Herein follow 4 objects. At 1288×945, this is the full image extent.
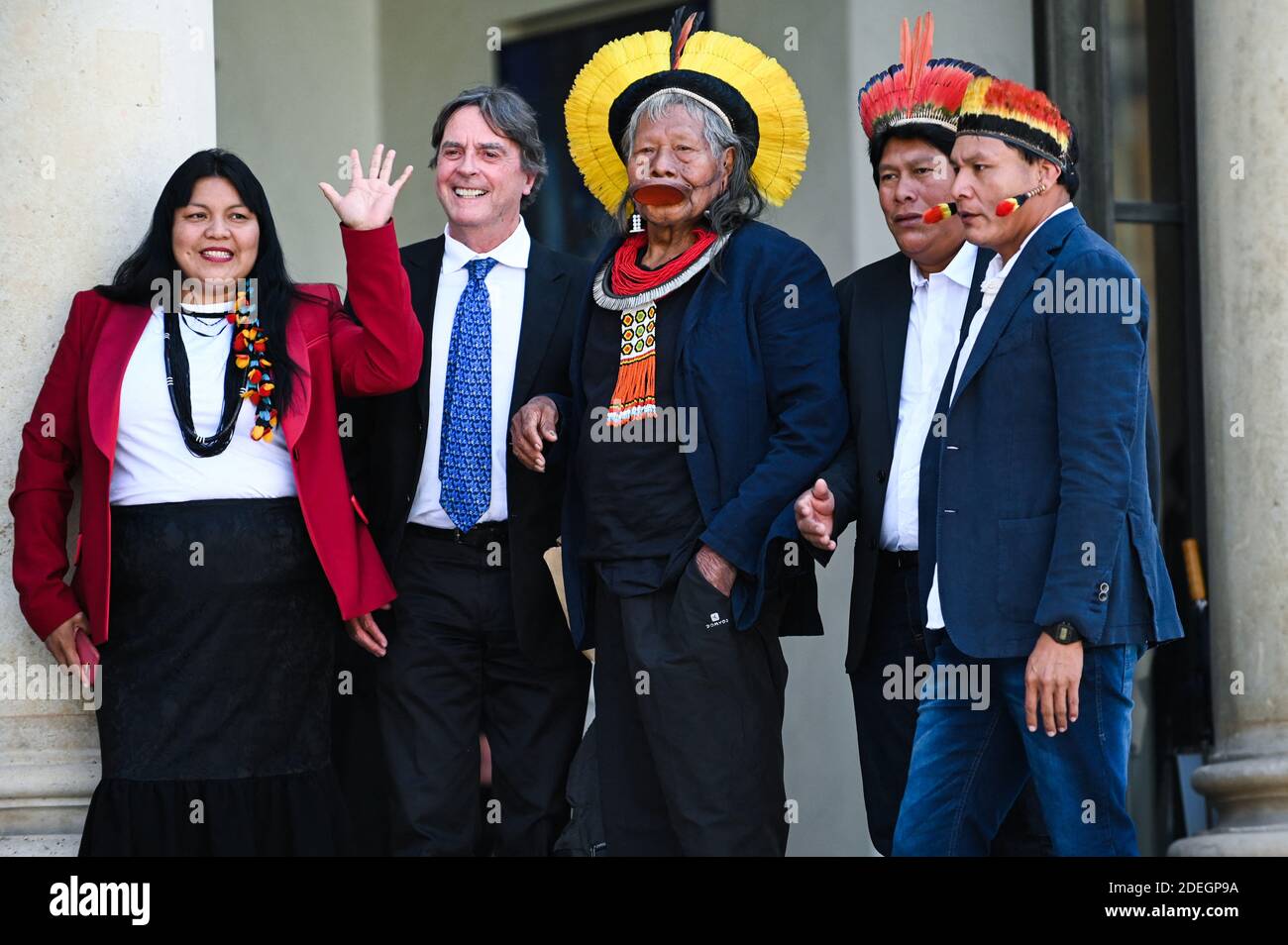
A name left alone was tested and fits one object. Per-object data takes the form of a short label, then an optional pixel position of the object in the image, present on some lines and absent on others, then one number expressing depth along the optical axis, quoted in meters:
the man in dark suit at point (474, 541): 9.45
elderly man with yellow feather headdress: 8.66
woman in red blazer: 8.72
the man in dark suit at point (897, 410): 8.78
